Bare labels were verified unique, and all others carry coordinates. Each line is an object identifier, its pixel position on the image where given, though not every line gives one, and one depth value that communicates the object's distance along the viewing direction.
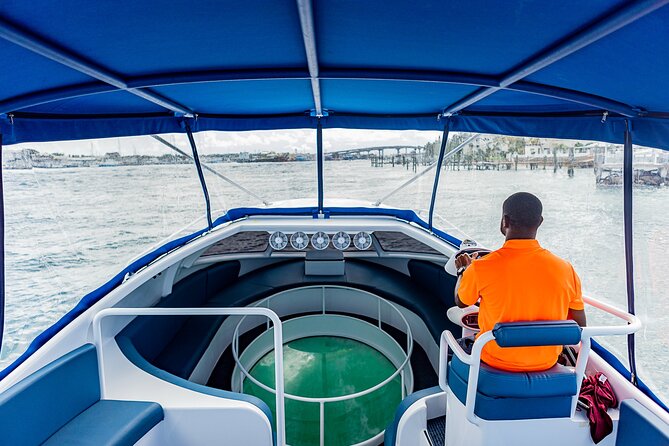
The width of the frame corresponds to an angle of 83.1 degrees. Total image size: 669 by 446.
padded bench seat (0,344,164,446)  1.49
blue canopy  1.13
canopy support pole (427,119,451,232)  3.54
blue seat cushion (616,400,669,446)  1.45
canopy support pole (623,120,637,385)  1.98
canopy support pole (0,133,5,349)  1.88
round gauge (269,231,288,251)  3.87
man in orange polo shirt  1.39
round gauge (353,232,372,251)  3.93
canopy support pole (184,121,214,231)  3.63
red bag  1.59
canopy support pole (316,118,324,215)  3.71
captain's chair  1.44
